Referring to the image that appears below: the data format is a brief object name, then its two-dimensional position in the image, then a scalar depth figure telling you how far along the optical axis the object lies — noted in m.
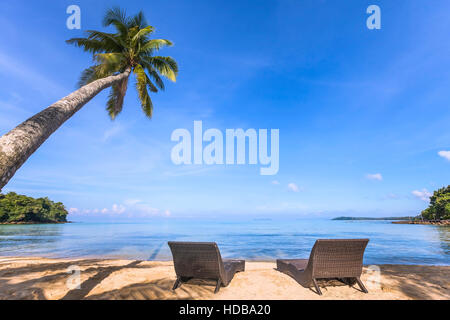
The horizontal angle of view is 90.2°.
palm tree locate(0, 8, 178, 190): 7.41
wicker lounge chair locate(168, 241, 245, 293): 3.89
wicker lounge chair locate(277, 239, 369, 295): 3.87
